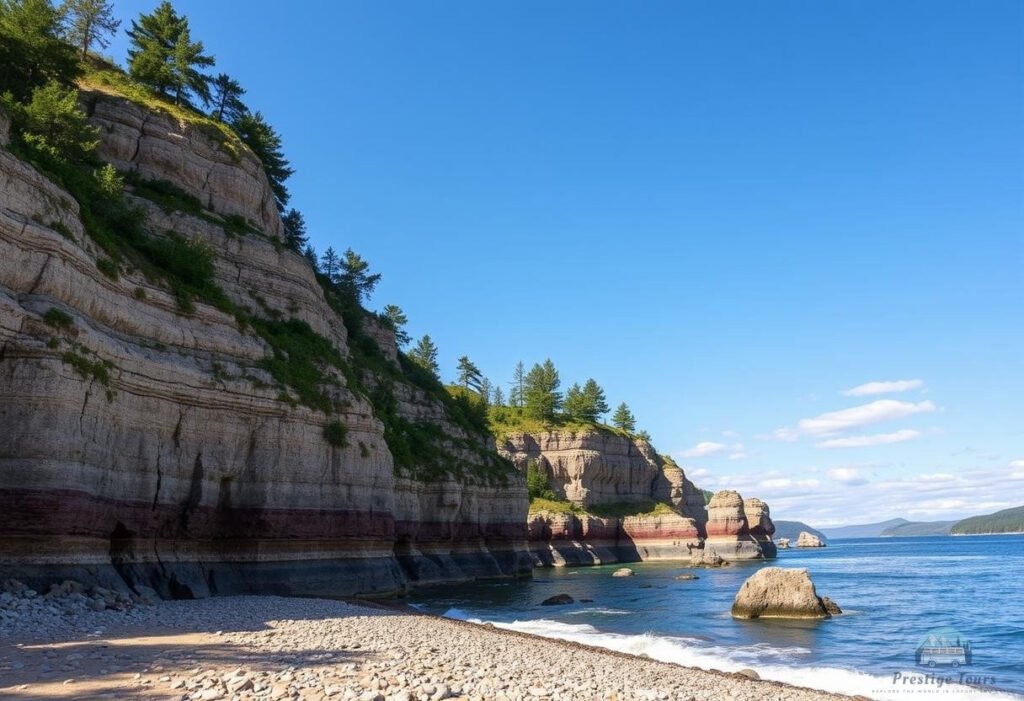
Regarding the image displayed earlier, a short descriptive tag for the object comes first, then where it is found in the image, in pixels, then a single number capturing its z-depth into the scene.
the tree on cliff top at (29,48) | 39.38
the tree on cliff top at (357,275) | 89.81
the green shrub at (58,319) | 22.31
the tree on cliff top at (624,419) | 155.38
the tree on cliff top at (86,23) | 53.44
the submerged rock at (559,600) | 42.38
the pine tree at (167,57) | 53.56
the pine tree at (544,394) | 132.12
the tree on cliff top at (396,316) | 115.31
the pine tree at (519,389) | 166.12
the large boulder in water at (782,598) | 33.31
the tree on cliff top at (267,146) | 62.62
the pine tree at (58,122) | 34.69
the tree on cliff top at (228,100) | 62.59
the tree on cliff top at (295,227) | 72.81
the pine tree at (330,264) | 95.31
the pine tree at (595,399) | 141.88
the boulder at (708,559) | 88.38
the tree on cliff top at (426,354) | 130.88
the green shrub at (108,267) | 26.73
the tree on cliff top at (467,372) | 144.88
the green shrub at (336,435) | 36.97
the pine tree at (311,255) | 75.19
